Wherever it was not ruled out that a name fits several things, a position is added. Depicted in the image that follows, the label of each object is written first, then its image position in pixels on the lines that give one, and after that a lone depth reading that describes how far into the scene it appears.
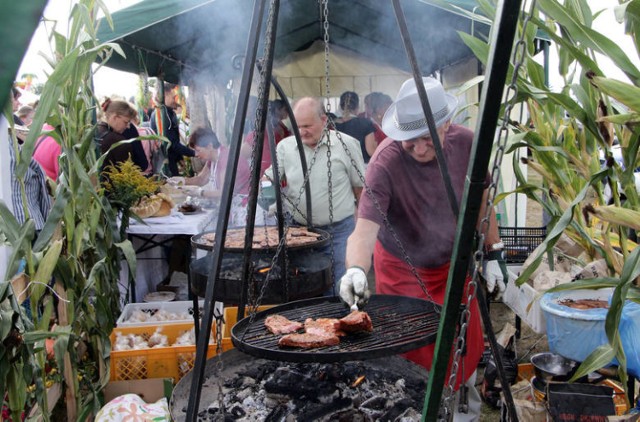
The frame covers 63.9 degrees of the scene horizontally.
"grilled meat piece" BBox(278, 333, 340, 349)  2.07
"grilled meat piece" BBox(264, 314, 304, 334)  2.28
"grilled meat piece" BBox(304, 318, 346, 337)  2.21
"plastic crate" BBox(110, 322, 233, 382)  3.68
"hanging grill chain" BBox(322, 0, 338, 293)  2.09
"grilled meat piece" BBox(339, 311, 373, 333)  2.18
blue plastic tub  2.61
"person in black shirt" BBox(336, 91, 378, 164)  6.85
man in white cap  2.78
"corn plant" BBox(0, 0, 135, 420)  2.22
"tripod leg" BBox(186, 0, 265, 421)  1.89
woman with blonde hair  5.54
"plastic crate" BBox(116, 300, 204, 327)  4.36
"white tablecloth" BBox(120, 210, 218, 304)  4.98
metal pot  3.26
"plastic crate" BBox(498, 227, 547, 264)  4.43
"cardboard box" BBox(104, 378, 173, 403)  3.47
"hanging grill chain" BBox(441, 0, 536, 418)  1.35
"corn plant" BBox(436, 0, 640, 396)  1.74
